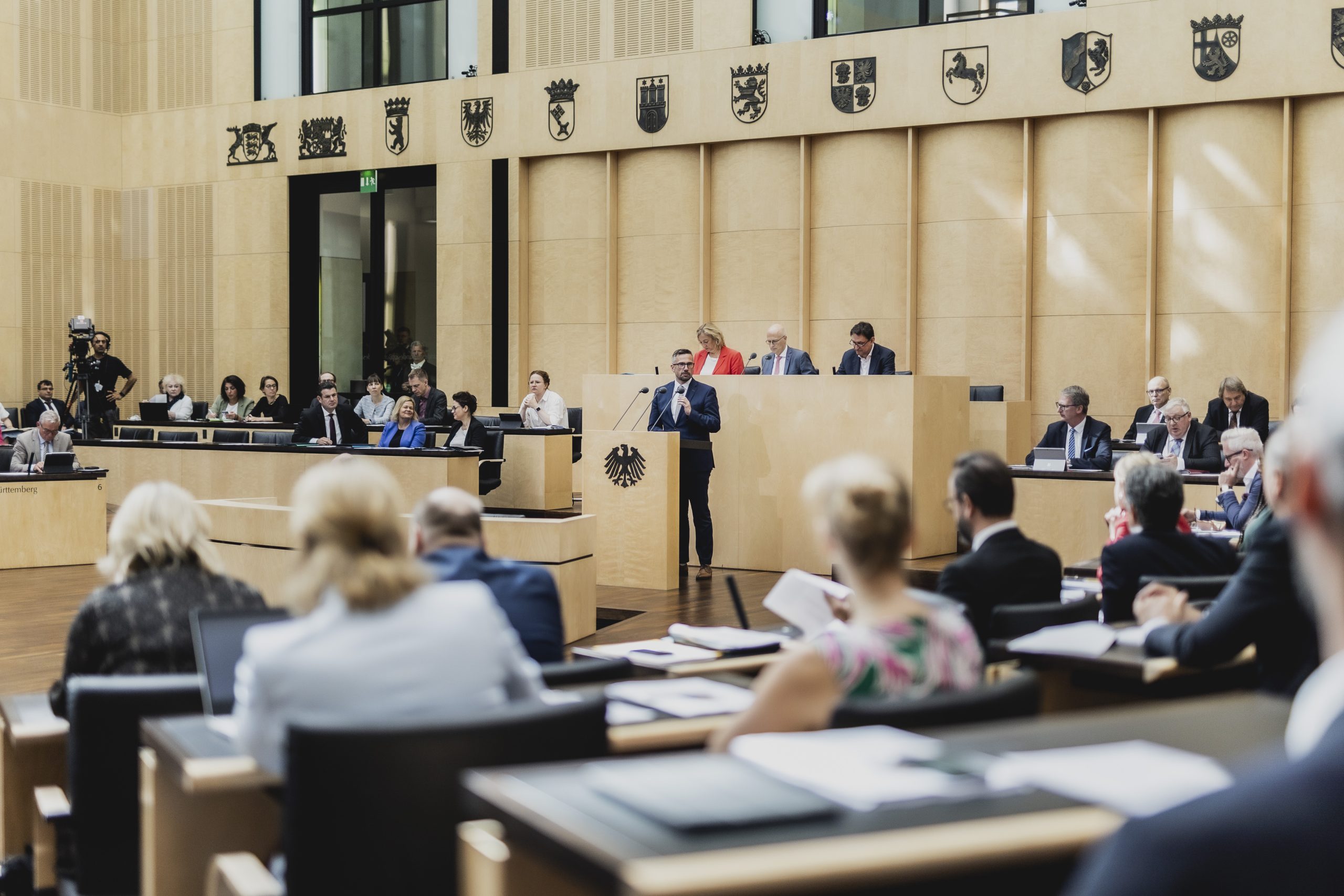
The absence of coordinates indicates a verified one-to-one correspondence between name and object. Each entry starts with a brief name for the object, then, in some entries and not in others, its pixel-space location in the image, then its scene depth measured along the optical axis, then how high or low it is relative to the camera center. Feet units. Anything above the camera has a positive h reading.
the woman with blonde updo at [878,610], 7.05 -1.02
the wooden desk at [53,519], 32.14 -2.32
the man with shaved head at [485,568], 10.41 -1.14
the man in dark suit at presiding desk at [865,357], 33.40 +1.55
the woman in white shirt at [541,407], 39.83 +0.40
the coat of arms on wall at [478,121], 47.78 +10.46
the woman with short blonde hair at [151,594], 10.30 -1.32
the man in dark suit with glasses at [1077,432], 29.40 -0.26
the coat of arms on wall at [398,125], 49.37 +10.62
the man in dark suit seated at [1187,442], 26.73 -0.46
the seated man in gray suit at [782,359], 32.78 +1.50
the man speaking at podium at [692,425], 29.66 -0.10
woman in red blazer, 32.94 +1.66
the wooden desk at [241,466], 34.06 -1.25
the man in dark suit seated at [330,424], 39.60 -0.10
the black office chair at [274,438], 40.27 -0.51
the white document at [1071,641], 10.55 -1.74
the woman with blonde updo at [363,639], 7.34 -1.19
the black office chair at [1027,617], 11.48 -1.67
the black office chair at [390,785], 6.40 -1.72
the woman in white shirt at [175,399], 50.19 +0.81
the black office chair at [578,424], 41.55 -0.10
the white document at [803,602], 10.46 -1.39
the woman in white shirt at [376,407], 46.39 +0.48
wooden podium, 28.86 -1.76
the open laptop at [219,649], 9.04 -1.52
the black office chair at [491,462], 37.19 -1.13
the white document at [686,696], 8.58 -1.80
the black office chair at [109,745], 9.52 -2.26
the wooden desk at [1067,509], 27.37 -1.80
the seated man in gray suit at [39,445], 34.12 -0.62
